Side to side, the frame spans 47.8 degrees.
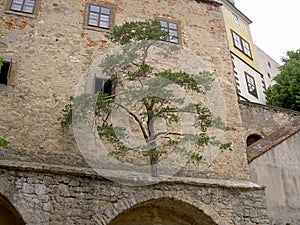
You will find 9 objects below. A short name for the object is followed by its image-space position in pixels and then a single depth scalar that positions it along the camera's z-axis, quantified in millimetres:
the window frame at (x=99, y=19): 9820
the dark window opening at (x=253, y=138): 13363
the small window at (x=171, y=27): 10709
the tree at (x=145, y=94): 7312
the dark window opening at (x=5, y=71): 8430
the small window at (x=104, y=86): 9016
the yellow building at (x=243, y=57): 17500
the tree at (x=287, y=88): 16016
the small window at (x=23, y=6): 9484
